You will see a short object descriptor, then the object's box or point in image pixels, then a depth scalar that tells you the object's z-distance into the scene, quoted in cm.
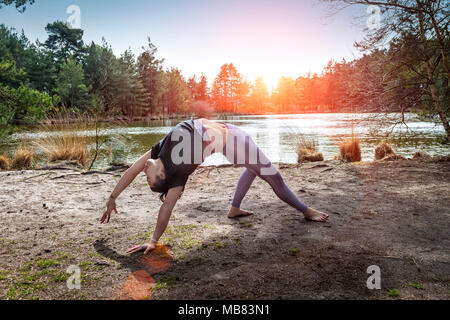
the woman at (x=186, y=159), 221
